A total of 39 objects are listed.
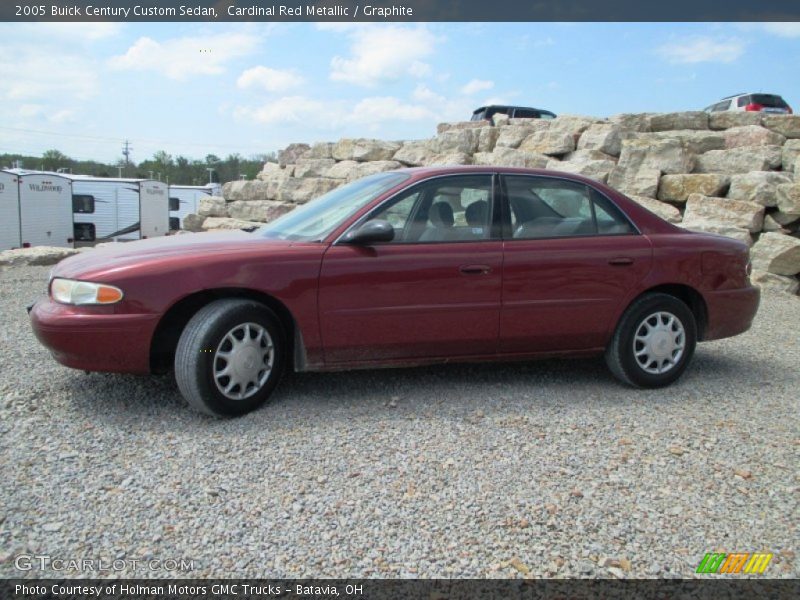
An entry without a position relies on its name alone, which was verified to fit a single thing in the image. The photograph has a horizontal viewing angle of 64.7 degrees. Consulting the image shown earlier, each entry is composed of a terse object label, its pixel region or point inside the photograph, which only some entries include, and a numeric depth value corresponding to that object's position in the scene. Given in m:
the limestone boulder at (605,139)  12.59
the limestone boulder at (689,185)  10.86
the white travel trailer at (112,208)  26.19
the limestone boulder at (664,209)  10.52
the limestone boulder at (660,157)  11.48
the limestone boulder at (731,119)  14.16
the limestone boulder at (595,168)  11.75
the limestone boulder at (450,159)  13.32
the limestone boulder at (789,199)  9.95
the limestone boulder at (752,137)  12.37
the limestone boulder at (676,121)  14.22
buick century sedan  3.56
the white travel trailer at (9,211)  21.16
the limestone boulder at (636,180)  11.12
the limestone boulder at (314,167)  16.55
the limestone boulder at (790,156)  11.48
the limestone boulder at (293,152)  18.34
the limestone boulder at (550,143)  13.16
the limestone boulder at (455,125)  17.75
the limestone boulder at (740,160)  11.55
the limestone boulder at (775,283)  9.27
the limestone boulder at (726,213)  10.01
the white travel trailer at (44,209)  22.22
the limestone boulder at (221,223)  14.89
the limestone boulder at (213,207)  16.33
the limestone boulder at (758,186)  10.34
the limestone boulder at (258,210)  14.84
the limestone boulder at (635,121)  14.30
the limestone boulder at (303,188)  15.00
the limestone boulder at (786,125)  13.32
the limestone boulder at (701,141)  12.58
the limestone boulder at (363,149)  16.16
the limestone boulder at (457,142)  14.59
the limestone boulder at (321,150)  17.56
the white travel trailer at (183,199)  31.81
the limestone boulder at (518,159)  12.35
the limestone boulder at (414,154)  14.88
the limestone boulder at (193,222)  16.50
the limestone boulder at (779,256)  9.27
